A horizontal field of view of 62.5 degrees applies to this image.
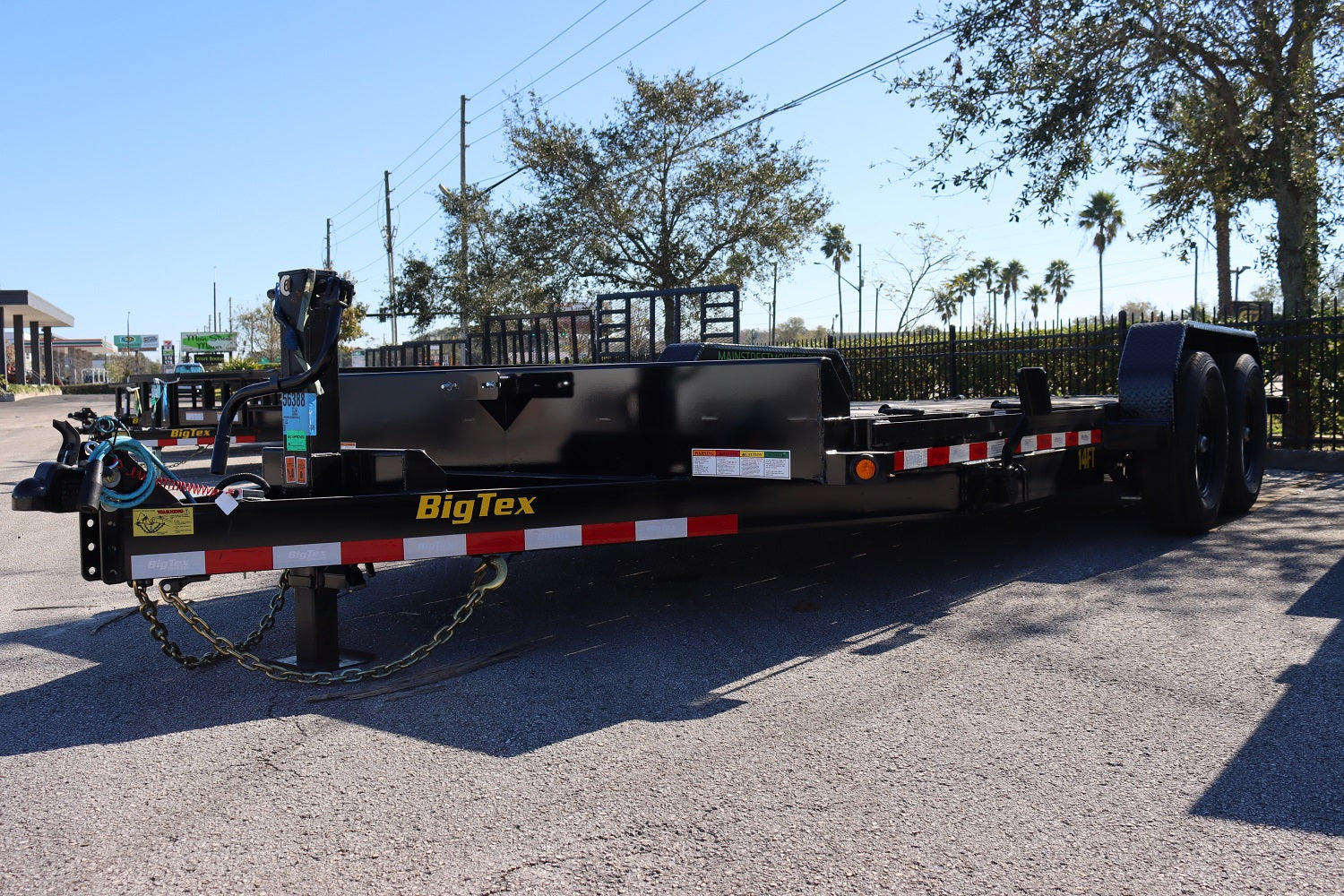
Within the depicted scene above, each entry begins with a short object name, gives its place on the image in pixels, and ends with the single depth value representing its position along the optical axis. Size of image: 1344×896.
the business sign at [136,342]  108.69
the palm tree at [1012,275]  99.19
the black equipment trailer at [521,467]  4.04
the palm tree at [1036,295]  101.25
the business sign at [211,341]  80.74
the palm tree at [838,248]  90.03
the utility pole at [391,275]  35.58
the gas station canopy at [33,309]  54.66
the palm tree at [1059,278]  95.62
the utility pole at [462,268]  29.53
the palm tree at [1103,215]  73.38
